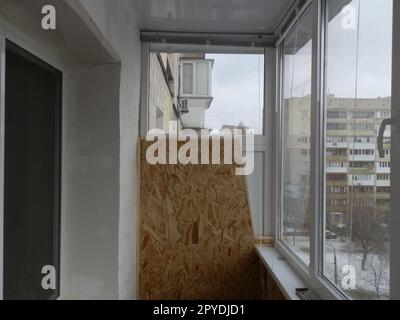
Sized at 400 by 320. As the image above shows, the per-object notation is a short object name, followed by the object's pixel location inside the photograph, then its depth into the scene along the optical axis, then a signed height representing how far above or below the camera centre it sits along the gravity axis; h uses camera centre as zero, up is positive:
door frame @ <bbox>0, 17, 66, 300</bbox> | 1.29 +0.43
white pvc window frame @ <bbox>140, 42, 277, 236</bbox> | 2.91 +0.49
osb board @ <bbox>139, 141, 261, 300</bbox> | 2.92 -0.58
